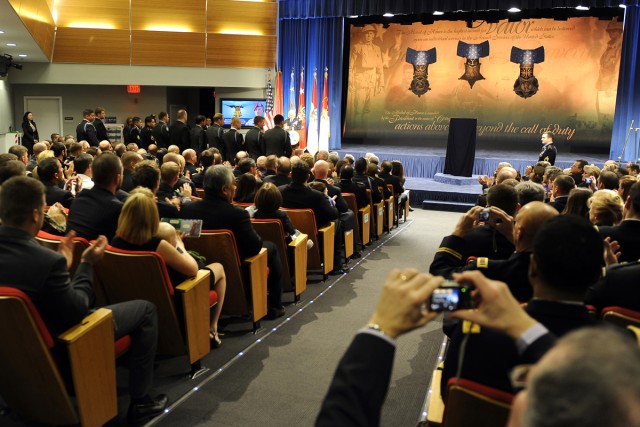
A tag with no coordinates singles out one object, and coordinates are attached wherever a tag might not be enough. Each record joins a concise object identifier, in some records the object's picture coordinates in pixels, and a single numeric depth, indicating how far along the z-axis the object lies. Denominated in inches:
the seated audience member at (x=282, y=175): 249.3
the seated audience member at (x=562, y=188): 193.3
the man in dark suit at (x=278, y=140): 398.3
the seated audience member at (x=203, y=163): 274.7
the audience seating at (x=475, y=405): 65.1
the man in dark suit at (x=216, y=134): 432.1
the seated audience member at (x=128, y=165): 233.8
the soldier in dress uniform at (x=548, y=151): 371.9
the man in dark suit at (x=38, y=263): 100.7
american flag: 552.3
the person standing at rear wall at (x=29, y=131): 486.7
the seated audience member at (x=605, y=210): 149.6
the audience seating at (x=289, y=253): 193.5
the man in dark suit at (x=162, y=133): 455.2
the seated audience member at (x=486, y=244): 135.5
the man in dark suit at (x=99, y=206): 153.7
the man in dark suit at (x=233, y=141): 418.0
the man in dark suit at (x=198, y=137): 436.1
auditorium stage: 452.4
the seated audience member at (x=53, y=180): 191.8
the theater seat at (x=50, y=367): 98.3
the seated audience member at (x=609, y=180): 216.5
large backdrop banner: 525.0
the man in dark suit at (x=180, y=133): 442.0
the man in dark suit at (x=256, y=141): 406.0
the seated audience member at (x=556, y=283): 63.8
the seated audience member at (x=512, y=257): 99.1
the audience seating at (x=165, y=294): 129.6
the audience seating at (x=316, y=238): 219.9
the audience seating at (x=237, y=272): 163.9
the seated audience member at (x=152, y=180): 175.3
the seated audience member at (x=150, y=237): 131.4
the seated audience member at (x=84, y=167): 216.5
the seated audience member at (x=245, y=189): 215.3
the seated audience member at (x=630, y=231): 132.1
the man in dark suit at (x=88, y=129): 427.8
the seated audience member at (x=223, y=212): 169.2
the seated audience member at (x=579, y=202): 159.6
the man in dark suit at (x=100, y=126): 440.8
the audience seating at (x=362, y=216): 278.4
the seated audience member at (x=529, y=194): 161.6
